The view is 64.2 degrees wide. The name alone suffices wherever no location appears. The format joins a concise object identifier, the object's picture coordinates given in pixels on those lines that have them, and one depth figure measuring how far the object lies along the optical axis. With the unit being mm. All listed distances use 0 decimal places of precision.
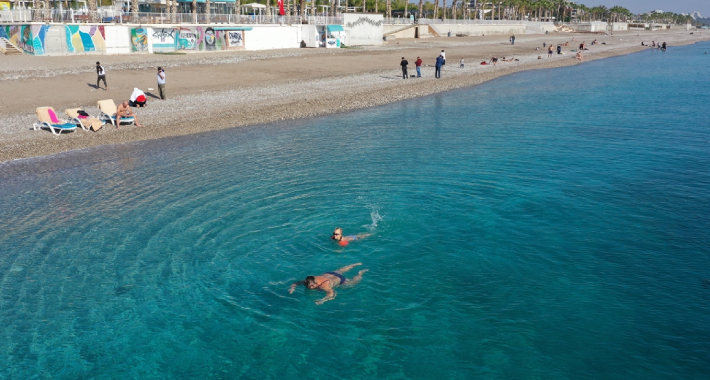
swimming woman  13050
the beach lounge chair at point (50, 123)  22641
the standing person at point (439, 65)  41625
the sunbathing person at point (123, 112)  24125
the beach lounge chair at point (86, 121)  23452
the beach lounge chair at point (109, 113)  24438
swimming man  11086
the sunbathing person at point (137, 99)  26859
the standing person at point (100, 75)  28712
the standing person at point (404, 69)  40156
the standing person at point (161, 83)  27984
